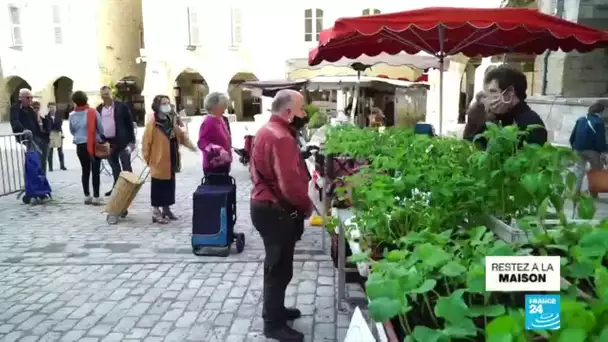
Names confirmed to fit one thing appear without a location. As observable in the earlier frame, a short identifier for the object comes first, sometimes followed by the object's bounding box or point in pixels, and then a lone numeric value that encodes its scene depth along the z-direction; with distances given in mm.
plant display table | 1181
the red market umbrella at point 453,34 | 4445
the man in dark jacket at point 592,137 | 7672
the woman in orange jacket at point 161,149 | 6477
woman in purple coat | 5617
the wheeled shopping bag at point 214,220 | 5367
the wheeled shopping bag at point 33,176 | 8227
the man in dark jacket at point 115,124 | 7664
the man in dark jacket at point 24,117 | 8750
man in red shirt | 3369
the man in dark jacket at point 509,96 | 3229
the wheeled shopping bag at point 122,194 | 6934
